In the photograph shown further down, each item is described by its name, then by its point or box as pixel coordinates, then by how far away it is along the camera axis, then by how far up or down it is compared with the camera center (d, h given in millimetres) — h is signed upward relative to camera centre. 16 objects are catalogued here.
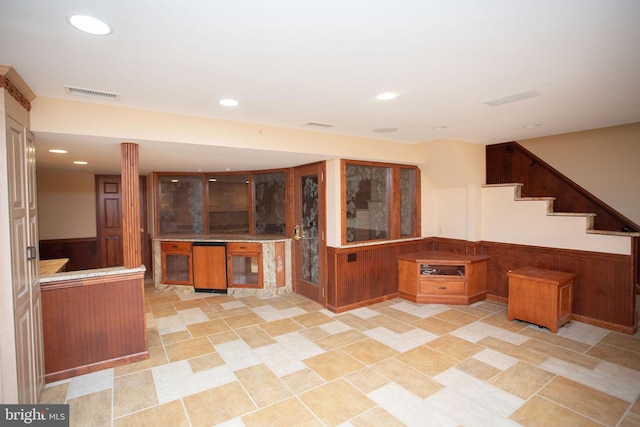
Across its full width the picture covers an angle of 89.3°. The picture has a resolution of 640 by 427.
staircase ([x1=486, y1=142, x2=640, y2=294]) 4621 +254
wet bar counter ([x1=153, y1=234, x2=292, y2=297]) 5457 -947
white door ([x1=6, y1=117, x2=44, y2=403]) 2131 -351
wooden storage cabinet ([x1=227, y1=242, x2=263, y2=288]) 5469 -978
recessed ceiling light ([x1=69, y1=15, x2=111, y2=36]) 1543 +918
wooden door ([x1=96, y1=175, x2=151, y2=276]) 6629 -170
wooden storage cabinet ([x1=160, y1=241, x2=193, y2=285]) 5656 -965
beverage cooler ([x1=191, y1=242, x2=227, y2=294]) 5531 -990
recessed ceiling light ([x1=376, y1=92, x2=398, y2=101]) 2675 +925
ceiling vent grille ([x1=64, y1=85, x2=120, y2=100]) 2508 +941
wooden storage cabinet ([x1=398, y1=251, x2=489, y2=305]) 4828 -1123
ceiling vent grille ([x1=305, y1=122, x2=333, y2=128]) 3660 +945
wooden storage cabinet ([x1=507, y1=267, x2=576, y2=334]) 3779 -1145
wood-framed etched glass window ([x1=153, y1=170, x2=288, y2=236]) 6020 +85
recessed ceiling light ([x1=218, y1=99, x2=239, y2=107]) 2797 +932
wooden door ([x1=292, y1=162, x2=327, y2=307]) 4844 -421
